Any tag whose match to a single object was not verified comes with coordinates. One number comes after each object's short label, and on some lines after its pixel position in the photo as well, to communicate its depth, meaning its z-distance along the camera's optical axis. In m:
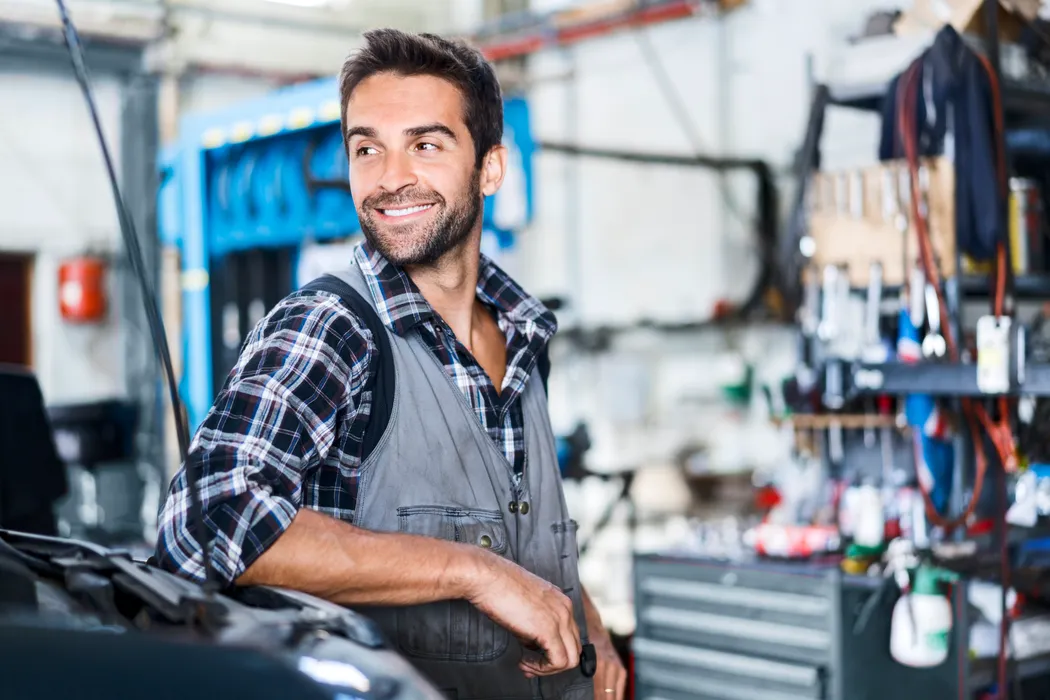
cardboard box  3.19
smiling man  1.21
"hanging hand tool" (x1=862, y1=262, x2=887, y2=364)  3.36
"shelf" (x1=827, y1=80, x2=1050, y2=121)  3.32
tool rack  2.94
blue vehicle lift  4.53
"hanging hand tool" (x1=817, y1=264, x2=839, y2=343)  3.46
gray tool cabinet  2.85
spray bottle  2.76
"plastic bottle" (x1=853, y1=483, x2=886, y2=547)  3.38
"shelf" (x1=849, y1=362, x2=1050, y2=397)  2.84
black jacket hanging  3.11
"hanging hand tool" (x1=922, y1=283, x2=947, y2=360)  3.17
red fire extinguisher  8.30
